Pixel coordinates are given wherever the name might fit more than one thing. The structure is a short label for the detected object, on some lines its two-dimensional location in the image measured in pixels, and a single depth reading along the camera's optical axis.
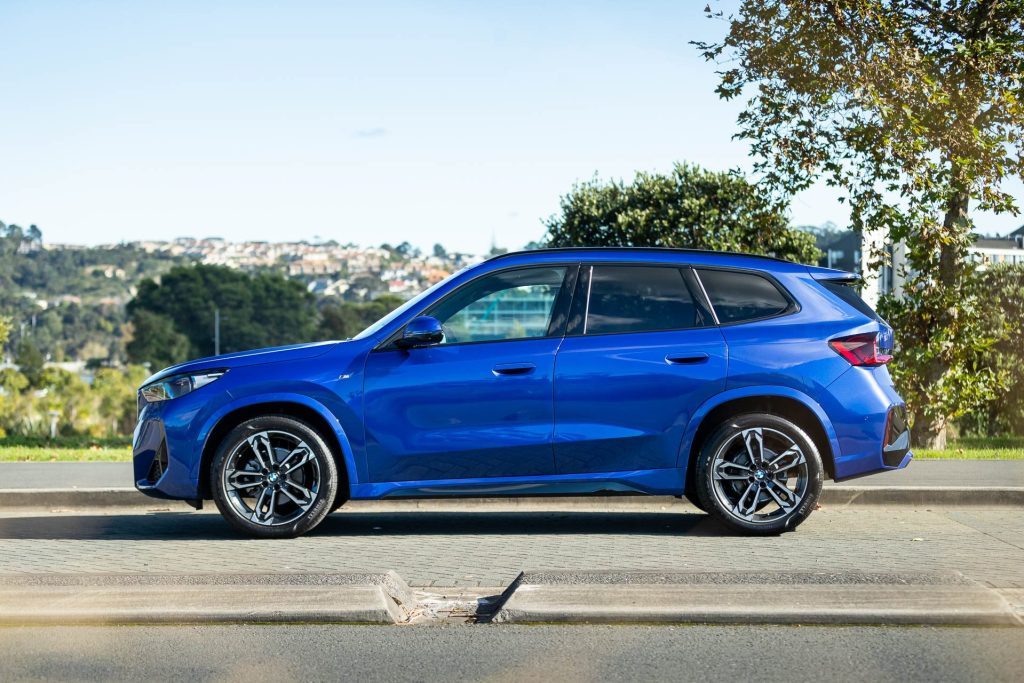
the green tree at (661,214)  28.23
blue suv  7.92
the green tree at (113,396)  78.19
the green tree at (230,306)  154.00
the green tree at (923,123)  15.77
